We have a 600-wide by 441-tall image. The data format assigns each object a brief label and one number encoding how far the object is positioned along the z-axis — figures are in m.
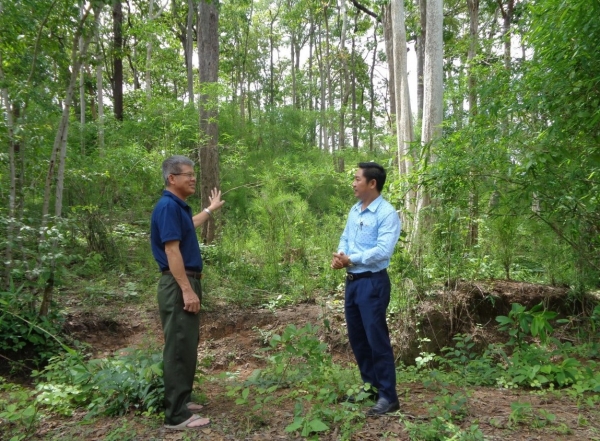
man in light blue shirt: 3.02
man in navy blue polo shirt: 2.88
